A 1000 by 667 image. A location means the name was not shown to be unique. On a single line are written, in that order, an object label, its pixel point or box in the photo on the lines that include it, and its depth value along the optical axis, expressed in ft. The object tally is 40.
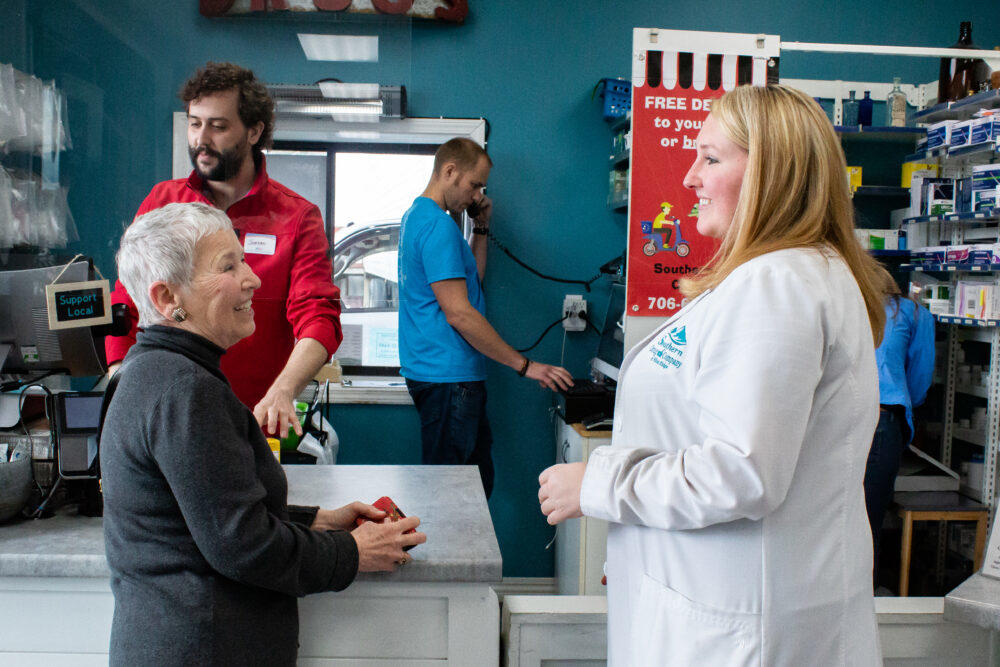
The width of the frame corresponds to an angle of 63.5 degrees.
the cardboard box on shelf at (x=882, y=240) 12.66
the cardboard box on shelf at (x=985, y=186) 10.45
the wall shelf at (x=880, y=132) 12.39
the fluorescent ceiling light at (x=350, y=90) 8.44
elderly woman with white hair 3.60
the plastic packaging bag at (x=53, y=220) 7.13
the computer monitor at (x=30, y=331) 5.95
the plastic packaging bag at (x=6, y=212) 7.04
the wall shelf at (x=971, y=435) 11.84
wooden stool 11.10
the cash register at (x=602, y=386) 11.32
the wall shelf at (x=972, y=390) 11.45
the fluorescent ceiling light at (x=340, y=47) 7.88
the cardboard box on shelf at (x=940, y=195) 11.78
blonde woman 3.31
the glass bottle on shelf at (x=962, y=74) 11.89
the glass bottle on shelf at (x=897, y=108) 12.71
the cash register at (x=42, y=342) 5.49
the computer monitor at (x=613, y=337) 12.25
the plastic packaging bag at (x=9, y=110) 7.13
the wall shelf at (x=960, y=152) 10.90
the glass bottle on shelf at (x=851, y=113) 12.77
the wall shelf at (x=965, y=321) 10.49
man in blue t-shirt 10.48
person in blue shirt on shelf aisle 9.97
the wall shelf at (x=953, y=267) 10.42
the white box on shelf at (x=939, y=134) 11.38
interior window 11.64
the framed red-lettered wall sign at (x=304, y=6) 7.39
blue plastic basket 12.53
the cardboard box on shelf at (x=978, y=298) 10.59
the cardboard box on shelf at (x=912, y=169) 12.35
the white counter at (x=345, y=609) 4.50
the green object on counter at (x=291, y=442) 10.06
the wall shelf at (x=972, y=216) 10.35
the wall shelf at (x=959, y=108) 10.73
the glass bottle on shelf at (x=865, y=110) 12.70
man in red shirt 6.81
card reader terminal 5.26
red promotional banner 9.00
